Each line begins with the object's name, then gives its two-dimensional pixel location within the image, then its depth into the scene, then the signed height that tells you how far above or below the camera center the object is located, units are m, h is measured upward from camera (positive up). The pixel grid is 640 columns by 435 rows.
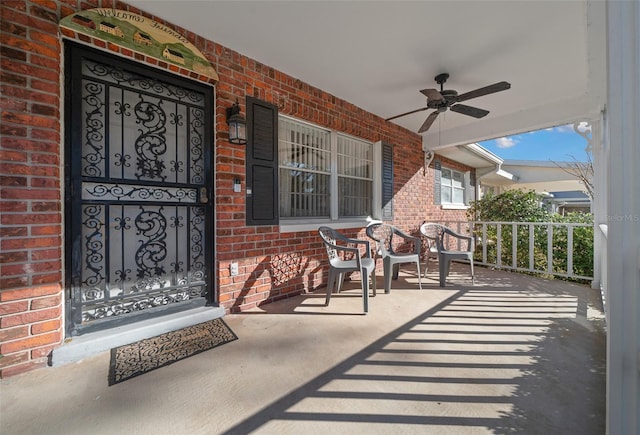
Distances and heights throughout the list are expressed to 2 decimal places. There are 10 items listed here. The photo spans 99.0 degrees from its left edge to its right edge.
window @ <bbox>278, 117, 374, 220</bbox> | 3.69 +0.67
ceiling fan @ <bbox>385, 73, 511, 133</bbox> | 3.06 +1.42
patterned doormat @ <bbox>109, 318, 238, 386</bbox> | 1.91 -1.06
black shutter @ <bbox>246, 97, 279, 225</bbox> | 3.08 +0.63
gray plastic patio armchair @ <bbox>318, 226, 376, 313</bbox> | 3.00 -0.57
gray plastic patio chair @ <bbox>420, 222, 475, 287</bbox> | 4.01 -0.57
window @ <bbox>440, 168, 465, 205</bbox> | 7.26 +0.83
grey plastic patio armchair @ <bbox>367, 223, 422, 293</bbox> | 3.70 -0.54
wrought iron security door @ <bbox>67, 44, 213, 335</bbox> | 2.18 +0.22
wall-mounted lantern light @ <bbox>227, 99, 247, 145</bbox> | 2.81 +0.96
